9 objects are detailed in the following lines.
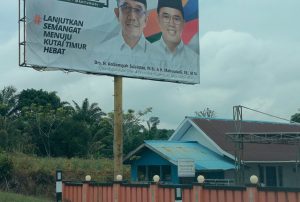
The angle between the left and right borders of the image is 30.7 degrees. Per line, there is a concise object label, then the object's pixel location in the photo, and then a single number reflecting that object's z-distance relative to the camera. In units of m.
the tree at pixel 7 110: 33.09
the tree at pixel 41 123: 40.34
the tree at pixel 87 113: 50.06
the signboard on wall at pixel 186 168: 18.14
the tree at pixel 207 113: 66.93
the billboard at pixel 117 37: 19.20
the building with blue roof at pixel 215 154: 24.28
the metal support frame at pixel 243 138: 22.59
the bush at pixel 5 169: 21.49
